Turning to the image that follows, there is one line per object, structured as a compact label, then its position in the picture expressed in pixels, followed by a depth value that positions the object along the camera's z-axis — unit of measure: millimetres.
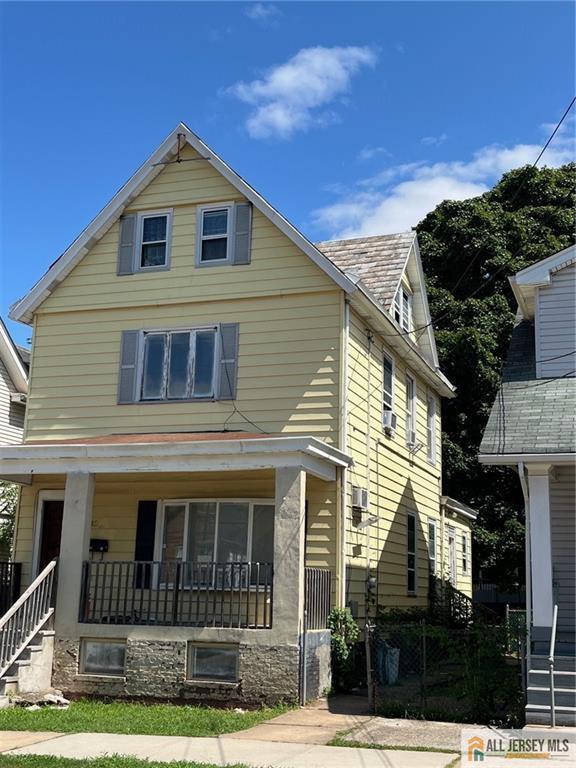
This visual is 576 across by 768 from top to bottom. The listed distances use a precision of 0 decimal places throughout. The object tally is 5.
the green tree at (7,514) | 19641
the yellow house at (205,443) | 12734
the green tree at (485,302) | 26625
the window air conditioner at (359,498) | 14828
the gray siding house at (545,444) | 11406
